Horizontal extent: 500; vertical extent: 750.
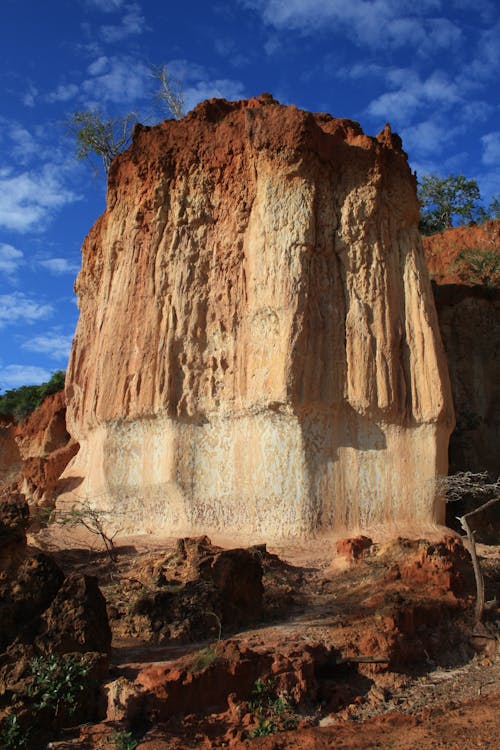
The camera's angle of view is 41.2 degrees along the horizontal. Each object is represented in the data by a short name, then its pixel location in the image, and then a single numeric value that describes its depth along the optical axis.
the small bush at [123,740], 5.18
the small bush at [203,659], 6.18
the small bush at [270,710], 5.82
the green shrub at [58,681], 5.48
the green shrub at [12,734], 5.04
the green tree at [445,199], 34.31
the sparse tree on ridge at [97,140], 23.88
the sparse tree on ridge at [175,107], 23.56
